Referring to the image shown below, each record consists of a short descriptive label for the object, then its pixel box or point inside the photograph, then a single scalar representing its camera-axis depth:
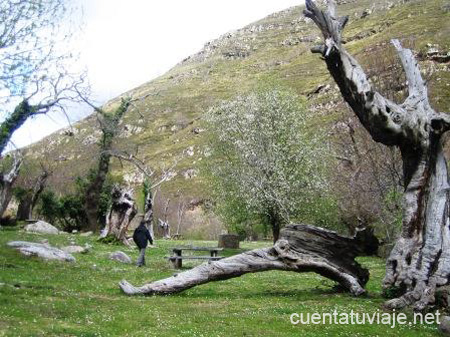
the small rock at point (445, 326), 12.53
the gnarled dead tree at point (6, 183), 43.62
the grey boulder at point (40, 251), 23.59
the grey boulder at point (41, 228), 44.41
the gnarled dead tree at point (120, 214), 39.31
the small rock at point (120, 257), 28.17
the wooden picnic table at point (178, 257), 26.50
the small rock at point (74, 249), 29.70
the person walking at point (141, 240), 27.06
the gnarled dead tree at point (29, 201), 57.97
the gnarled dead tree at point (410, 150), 16.17
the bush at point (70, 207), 57.59
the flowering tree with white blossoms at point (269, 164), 39.47
